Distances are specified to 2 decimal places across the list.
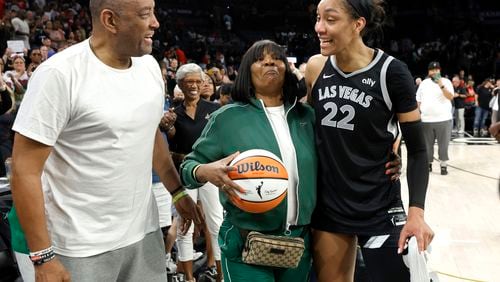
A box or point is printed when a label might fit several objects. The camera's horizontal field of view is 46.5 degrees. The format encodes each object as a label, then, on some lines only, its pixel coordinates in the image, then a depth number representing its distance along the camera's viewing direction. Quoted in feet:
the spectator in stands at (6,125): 15.94
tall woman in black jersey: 8.02
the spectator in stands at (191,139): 14.49
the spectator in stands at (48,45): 32.29
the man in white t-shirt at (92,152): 5.91
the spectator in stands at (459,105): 45.08
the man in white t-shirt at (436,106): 27.40
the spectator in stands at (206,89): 16.43
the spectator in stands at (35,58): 26.81
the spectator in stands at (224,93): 17.37
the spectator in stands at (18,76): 21.99
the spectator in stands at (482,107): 45.34
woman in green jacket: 8.19
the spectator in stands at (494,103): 33.76
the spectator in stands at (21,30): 34.96
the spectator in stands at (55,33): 36.11
